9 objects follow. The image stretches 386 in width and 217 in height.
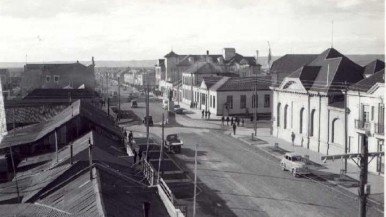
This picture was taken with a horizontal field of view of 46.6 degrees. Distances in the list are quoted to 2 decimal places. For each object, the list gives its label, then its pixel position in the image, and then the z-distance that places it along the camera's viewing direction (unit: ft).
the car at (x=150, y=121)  192.73
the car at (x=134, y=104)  269.44
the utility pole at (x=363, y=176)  50.31
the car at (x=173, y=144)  134.72
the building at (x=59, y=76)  281.54
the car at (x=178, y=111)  234.99
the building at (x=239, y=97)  218.59
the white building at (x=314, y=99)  129.80
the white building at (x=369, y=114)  105.91
